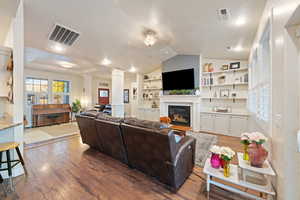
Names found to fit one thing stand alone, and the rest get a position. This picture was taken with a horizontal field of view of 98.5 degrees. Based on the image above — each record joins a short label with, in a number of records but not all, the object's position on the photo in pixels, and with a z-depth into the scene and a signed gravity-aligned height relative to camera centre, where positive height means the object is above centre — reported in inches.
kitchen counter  71.9 -14.3
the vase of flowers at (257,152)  57.1 -23.2
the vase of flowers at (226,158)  59.9 -27.4
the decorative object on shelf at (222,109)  179.5 -13.6
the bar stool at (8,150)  71.1 -29.6
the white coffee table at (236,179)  54.9 -36.7
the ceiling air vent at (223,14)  86.5 +59.7
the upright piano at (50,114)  219.5 -25.7
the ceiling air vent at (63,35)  123.1 +66.3
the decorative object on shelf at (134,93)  298.2 +15.6
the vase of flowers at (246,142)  62.3 -20.7
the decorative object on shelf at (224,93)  181.7 +9.2
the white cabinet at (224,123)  161.3 -32.0
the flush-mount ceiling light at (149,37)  133.9 +65.7
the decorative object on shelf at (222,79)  185.5 +29.5
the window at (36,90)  224.7 +17.0
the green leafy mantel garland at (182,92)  194.6 +11.9
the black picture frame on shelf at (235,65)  175.2 +46.9
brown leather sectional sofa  65.8 -28.3
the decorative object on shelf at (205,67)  197.0 +49.6
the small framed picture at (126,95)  339.9 +10.9
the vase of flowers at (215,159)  64.8 -30.5
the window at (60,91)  254.5 +17.2
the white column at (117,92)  230.4 +13.7
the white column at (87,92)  284.2 +17.1
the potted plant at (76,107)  256.1 -14.4
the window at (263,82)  78.4 +12.1
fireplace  201.5 -24.5
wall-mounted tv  192.9 +31.4
